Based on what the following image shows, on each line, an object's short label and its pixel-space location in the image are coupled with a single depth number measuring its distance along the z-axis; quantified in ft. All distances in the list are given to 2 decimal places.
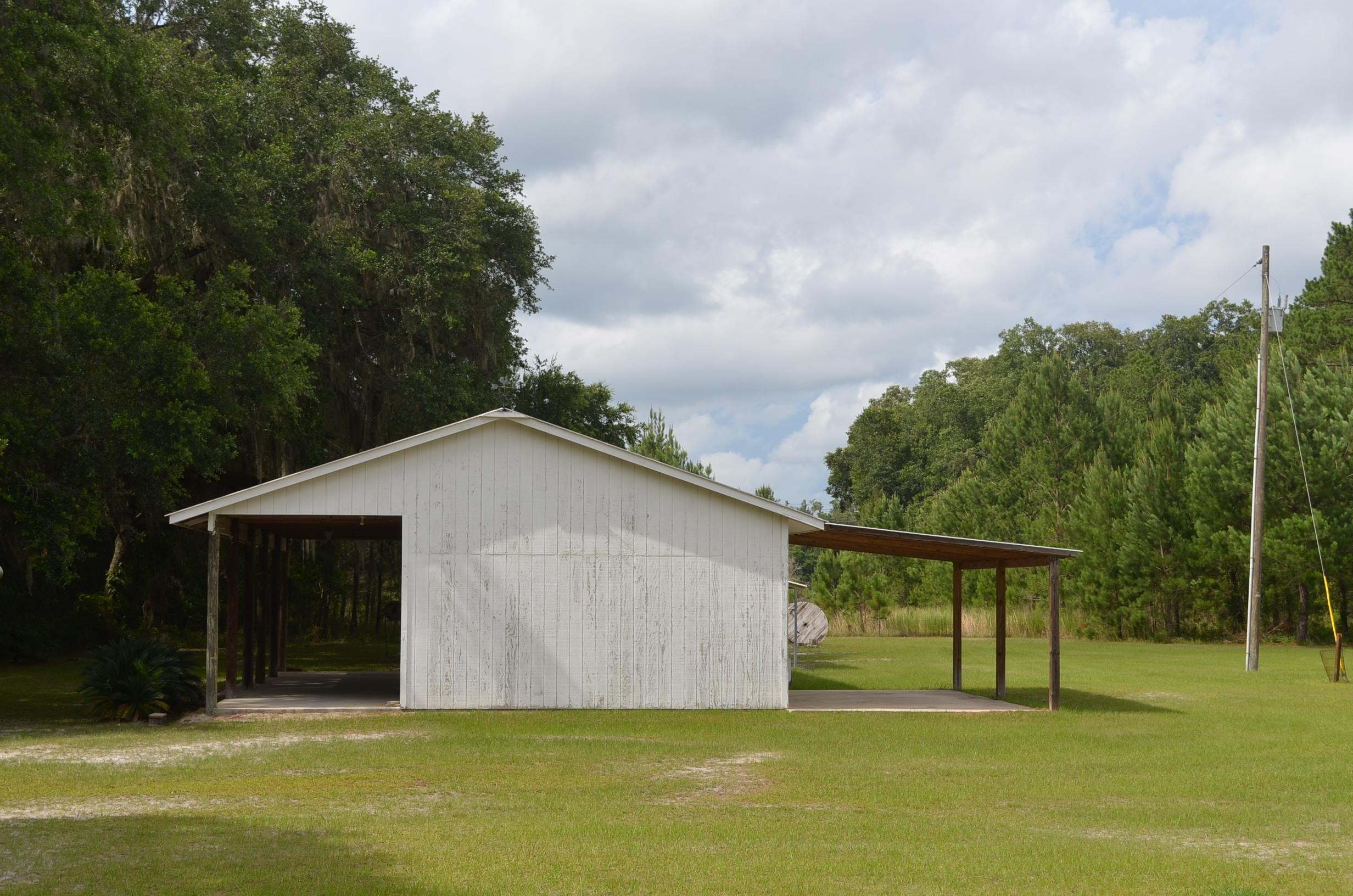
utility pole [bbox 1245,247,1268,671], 82.69
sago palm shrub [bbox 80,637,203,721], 51.90
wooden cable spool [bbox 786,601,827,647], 100.78
